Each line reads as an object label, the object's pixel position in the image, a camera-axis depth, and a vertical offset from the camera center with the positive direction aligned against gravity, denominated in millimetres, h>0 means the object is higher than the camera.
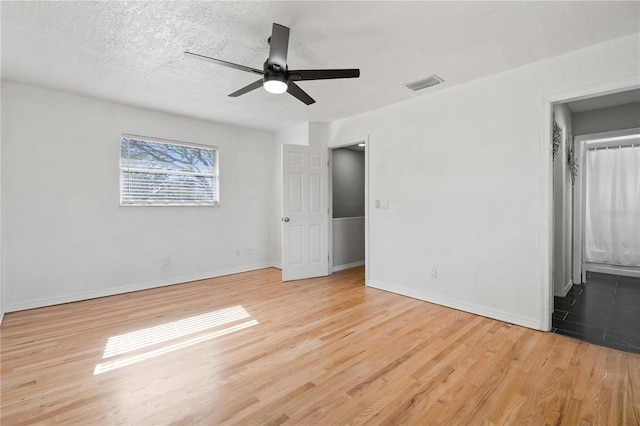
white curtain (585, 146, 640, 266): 4961 +105
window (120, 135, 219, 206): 4148 +612
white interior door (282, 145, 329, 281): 4605 -14
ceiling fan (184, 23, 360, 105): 2086 +1076
